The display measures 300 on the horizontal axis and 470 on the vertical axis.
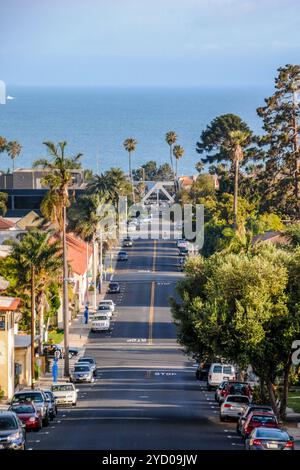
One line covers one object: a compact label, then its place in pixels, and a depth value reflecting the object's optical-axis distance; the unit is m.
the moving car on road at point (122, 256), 145.88
